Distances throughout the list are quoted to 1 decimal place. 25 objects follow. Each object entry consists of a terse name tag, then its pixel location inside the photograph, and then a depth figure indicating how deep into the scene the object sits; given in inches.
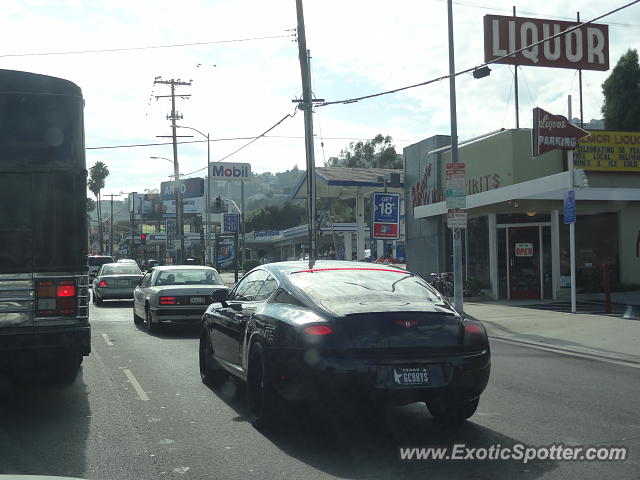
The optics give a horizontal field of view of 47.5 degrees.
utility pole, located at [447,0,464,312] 682.2
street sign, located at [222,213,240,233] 1825.8
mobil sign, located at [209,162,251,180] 2096.5
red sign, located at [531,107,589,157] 701.9
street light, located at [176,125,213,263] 1699.1
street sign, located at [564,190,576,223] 643.5
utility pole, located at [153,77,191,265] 1808.6
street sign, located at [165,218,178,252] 2163.4
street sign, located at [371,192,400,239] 755.4
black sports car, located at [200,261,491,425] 227.1
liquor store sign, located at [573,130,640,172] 845.8
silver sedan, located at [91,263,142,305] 917.2
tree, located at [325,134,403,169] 2893.7
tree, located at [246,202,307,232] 4466.0
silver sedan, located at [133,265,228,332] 565.6
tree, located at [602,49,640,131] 1470.2
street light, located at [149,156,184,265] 1801.2
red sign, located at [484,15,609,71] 1019.9
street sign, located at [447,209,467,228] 665.0
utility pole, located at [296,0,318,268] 910.4
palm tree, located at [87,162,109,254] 3409.2
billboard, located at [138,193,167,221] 4232.3
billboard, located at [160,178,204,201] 3169.3
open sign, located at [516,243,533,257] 900.0
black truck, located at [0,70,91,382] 280.8
